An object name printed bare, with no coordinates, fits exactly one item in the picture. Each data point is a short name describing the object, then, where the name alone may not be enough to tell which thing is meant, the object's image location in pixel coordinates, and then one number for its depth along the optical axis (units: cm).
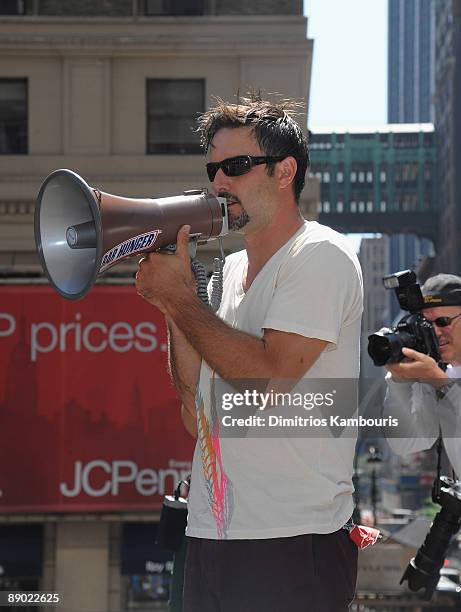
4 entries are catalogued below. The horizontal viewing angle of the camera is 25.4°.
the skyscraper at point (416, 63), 17075
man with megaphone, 263
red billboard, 1481
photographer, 436
